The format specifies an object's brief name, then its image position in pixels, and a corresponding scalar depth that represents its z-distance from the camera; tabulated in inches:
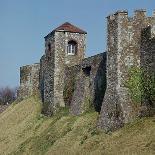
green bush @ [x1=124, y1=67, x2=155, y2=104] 1246.3
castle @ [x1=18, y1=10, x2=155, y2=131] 1294.3
